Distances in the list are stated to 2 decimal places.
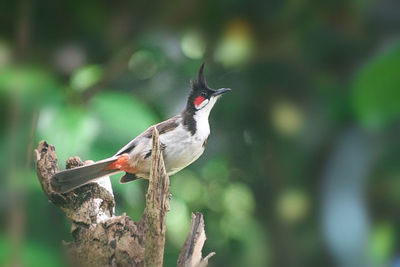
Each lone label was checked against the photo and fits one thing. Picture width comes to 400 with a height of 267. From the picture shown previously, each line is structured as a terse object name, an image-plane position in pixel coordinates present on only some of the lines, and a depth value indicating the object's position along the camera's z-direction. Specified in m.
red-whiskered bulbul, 5.10
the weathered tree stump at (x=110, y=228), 5.14
